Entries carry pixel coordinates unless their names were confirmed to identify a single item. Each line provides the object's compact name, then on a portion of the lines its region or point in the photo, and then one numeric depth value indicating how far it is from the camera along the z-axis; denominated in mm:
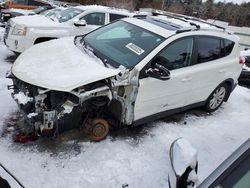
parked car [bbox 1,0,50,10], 11524
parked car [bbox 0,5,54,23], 8262
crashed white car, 2516
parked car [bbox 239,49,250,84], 5723
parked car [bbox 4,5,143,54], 4740
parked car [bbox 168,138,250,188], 1075
